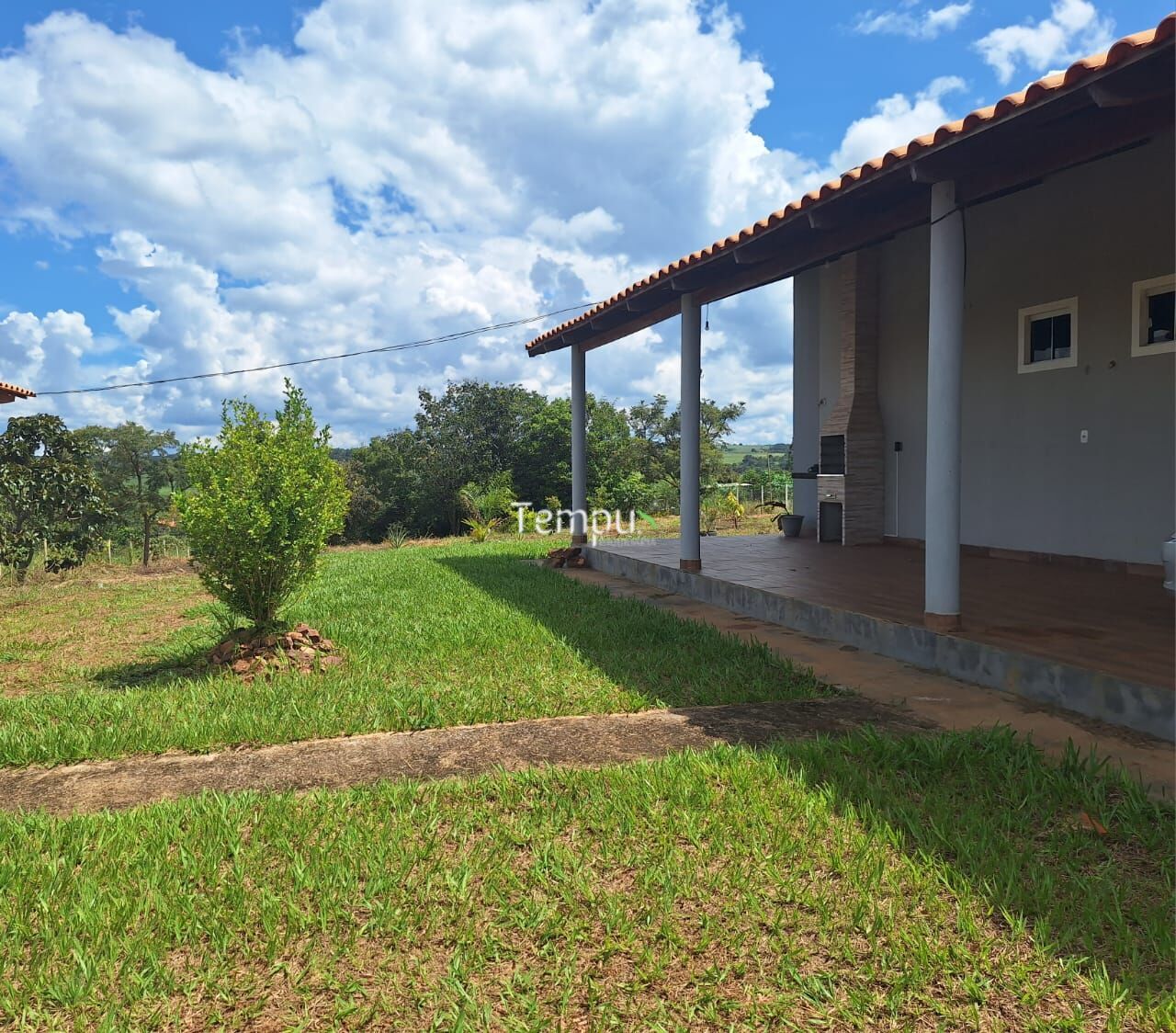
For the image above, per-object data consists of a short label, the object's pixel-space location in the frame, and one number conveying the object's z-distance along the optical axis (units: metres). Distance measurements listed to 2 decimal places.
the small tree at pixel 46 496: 14.80
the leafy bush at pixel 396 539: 20.73
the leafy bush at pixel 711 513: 18.16
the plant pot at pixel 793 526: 12.59
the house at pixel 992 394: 4.64
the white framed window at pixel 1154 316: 7.12
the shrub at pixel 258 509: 6.06
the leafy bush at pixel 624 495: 26.08
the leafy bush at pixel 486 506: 19.77
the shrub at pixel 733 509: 20.10
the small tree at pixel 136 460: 39.47
